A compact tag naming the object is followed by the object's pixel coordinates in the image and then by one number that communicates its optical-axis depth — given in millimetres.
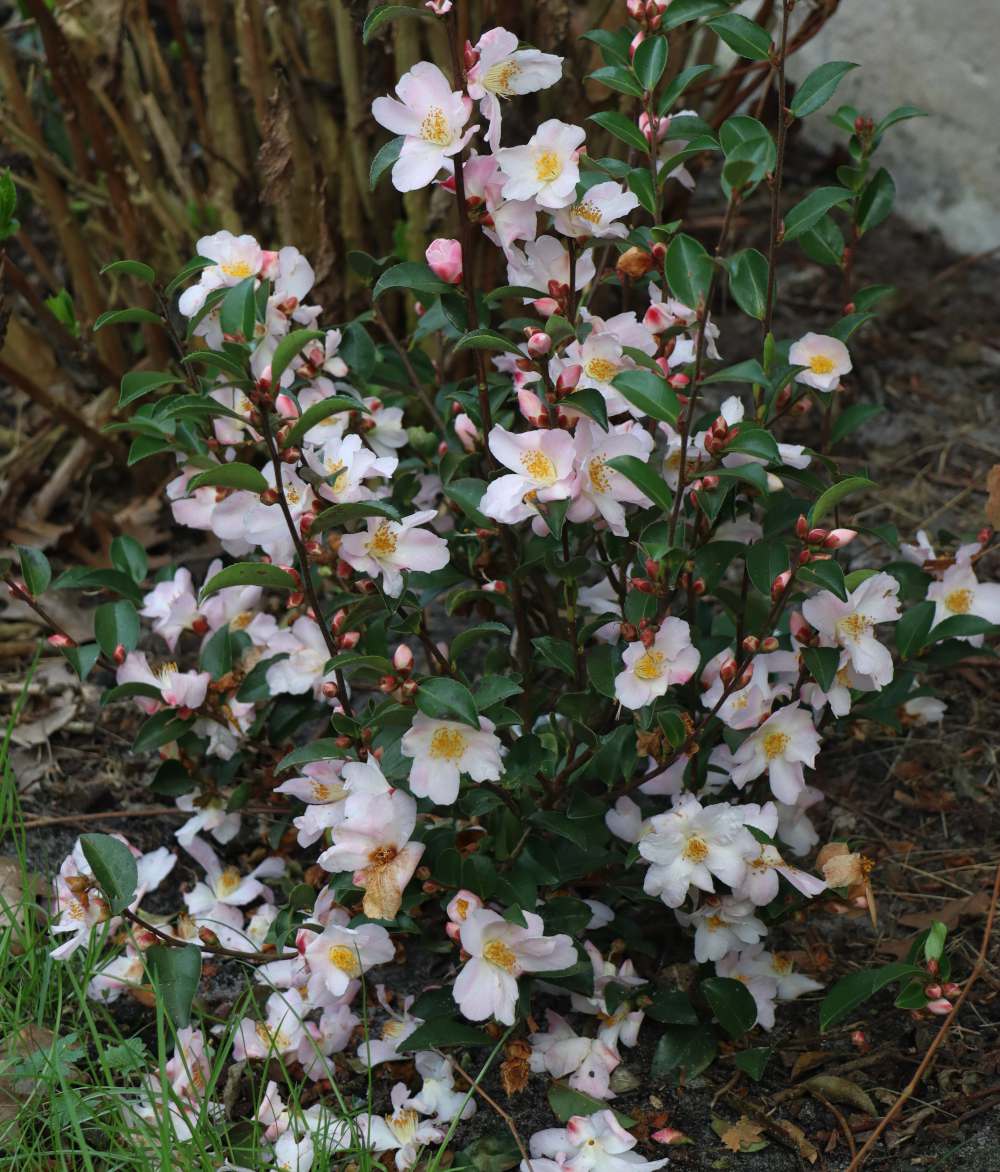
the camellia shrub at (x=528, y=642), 1702
